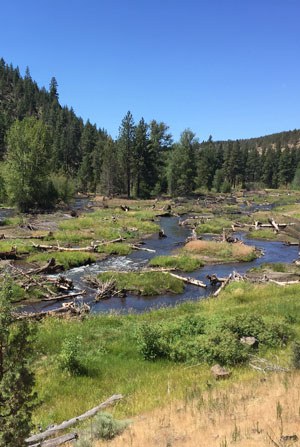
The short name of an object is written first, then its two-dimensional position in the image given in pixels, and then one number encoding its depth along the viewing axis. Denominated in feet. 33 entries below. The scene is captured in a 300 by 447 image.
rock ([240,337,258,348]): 50.96
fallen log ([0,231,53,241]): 141.28
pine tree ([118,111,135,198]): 327.20
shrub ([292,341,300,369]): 39.19
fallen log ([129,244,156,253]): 136.52
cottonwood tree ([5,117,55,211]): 220.43
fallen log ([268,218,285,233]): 184.59
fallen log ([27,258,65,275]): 102.74
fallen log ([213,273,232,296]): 87.81
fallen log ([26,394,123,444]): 30.19
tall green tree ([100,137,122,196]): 326.44
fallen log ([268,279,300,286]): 90.53
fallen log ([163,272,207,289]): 98.27
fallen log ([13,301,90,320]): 67.67
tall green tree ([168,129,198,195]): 339.98
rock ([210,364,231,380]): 41.60
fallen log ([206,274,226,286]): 100.78
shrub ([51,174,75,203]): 255.41
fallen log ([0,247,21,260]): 115.84
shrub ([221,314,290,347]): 52.37
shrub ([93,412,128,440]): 28.50
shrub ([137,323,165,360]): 49.90
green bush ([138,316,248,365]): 46.91
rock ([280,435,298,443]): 23.22
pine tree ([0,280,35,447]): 20.77
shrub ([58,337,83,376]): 44.63
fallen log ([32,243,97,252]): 127.13
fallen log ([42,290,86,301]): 84.23
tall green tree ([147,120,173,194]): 341.62
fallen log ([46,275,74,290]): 91.61
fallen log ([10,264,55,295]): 88.36
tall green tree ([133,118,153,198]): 330.95
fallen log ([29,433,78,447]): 28.45
